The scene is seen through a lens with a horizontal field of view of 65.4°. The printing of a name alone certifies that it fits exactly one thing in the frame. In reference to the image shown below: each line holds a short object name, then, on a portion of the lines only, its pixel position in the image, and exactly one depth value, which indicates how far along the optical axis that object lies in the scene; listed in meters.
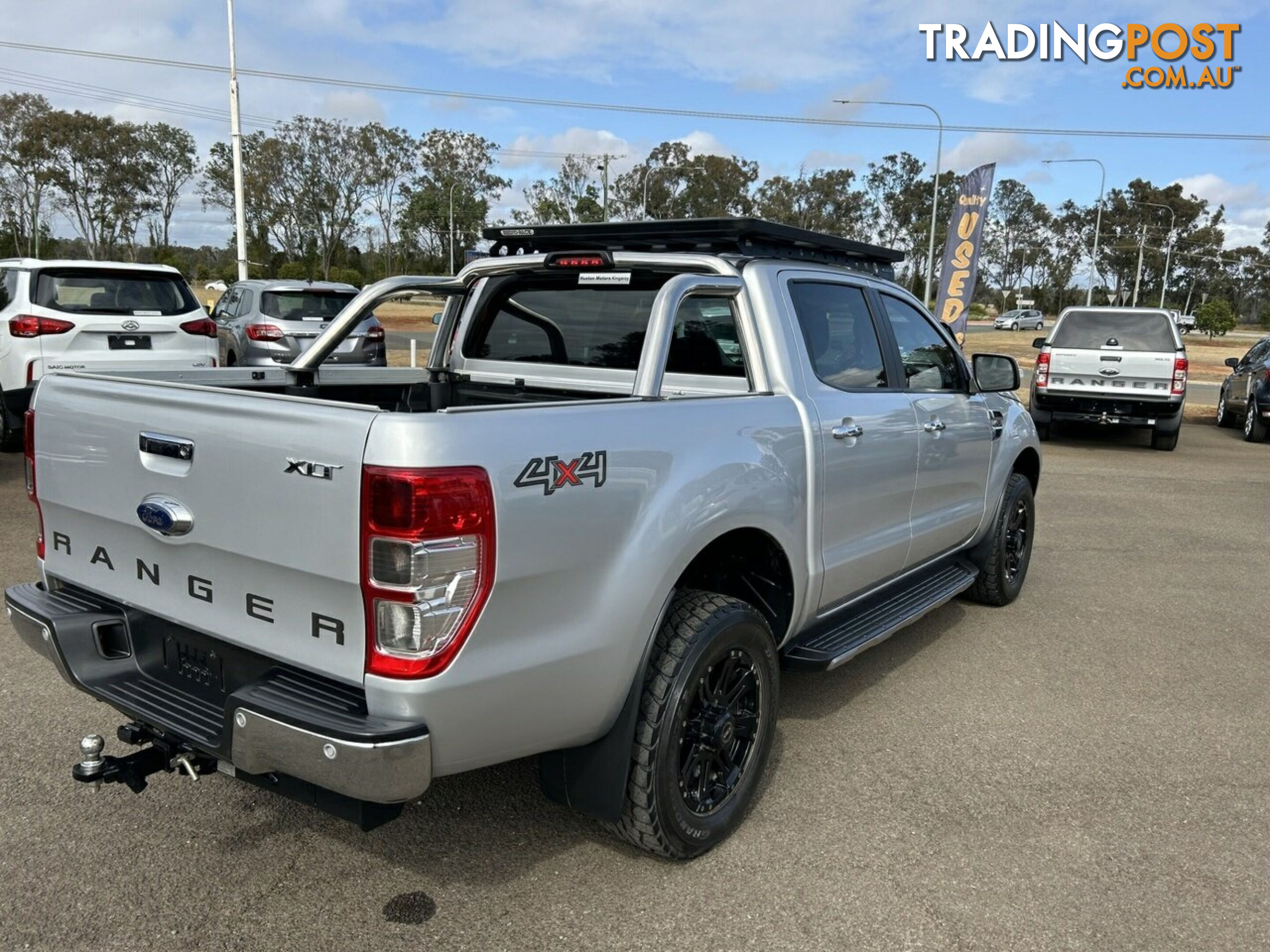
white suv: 8.62
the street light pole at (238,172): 24.88
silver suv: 13.95
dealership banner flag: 19.25
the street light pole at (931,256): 37.47
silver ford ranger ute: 2.29
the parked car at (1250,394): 14.37
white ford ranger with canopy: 12.84
